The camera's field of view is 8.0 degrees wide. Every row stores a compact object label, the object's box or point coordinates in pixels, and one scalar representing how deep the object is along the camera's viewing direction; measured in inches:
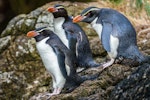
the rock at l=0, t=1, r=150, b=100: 550.2
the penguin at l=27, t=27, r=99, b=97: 444.4
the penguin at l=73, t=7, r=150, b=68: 445.4
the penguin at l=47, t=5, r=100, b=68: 497.3
